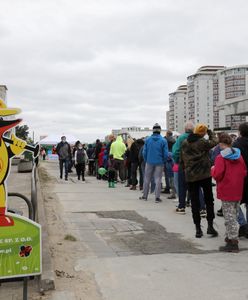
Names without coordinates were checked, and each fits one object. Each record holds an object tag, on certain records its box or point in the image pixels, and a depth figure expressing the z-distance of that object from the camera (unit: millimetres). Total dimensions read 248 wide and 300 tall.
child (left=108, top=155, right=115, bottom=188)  10531
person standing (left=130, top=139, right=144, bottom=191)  9788
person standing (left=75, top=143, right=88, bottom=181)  12558
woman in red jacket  4307
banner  2856
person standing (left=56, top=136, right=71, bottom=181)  12558
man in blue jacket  7559
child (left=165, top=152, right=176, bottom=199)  8188
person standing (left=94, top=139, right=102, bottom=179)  13348
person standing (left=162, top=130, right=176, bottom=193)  8659
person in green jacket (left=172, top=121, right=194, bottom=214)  6028
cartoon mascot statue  2986
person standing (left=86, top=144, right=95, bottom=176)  14776
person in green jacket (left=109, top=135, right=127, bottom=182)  11061
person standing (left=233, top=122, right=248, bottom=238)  4614
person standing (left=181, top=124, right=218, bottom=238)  4992
